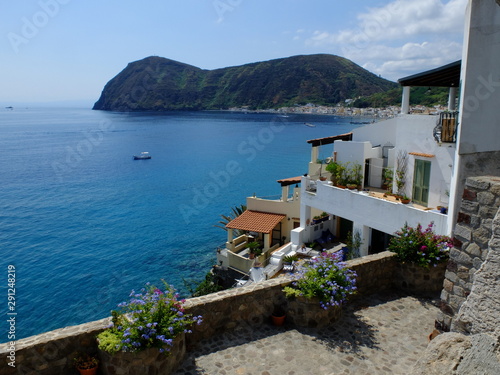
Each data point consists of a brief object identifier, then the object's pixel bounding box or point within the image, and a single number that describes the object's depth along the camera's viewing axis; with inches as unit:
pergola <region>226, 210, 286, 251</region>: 1026.7
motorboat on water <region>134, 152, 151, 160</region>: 3211.1
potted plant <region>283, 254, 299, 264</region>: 783.1
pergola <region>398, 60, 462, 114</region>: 559.5
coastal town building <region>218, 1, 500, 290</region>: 365.7
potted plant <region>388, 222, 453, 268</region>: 355.6
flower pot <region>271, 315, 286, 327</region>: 301.6
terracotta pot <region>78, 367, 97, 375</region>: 232.5
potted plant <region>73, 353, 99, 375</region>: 233.3
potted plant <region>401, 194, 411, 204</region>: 614.3
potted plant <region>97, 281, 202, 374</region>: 226.8
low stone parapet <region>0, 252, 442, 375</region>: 229.9
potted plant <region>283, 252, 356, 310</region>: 293.9
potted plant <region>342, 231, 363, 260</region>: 691.4
